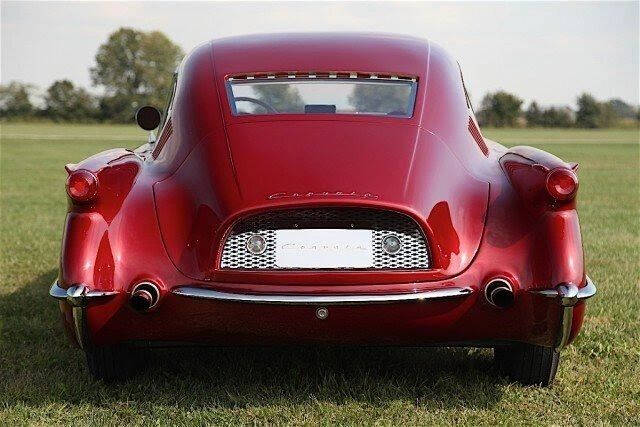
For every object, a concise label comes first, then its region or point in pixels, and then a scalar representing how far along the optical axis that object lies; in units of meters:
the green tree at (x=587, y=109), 84.12
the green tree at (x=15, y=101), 87.44
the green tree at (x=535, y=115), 80.31
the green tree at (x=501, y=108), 81.63
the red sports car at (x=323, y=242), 3.48
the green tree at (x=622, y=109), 86.38
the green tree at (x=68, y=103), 86.06
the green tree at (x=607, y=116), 83.94
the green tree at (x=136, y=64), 106.44
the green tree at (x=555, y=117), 80.31
